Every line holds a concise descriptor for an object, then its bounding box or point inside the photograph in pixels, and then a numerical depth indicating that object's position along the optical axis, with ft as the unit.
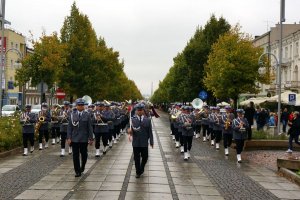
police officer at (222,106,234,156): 61.67
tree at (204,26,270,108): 122.52
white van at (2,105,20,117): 137.20
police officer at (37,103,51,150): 64.39
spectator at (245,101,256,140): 77.88
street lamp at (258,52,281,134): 86.85
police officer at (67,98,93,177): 42.65
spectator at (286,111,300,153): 66.03
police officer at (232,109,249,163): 55.11
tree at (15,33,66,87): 100.68
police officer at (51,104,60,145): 69.62
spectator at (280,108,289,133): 109.50
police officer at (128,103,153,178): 42.47
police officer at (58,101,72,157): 58.22
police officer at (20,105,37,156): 57.93
